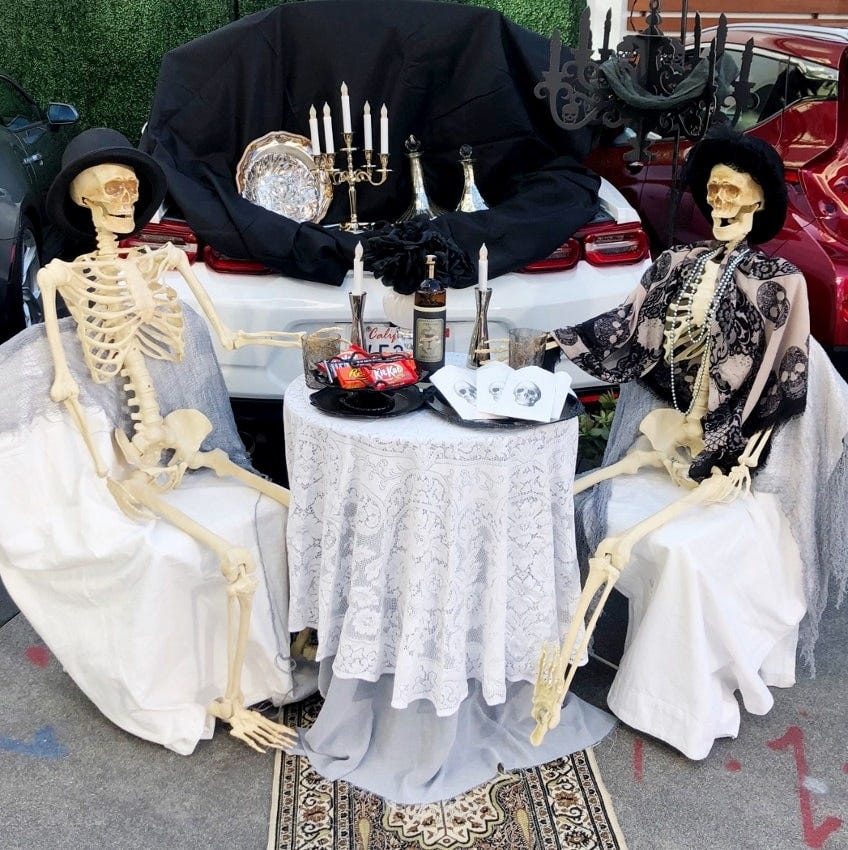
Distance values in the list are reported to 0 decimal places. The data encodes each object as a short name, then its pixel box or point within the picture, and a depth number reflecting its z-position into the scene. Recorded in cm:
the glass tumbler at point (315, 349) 250
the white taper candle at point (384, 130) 340
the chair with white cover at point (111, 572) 233
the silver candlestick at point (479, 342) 257
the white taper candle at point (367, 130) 357
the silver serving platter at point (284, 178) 366
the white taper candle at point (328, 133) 341
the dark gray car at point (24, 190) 411
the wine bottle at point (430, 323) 244
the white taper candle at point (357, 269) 247
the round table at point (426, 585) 214
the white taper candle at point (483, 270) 252
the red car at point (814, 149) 353
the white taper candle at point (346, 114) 334
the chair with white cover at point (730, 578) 234
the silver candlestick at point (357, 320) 256
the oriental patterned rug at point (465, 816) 212
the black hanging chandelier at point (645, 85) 295
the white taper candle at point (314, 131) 344
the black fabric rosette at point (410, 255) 243
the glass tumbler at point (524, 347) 251
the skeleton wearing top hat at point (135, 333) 233
